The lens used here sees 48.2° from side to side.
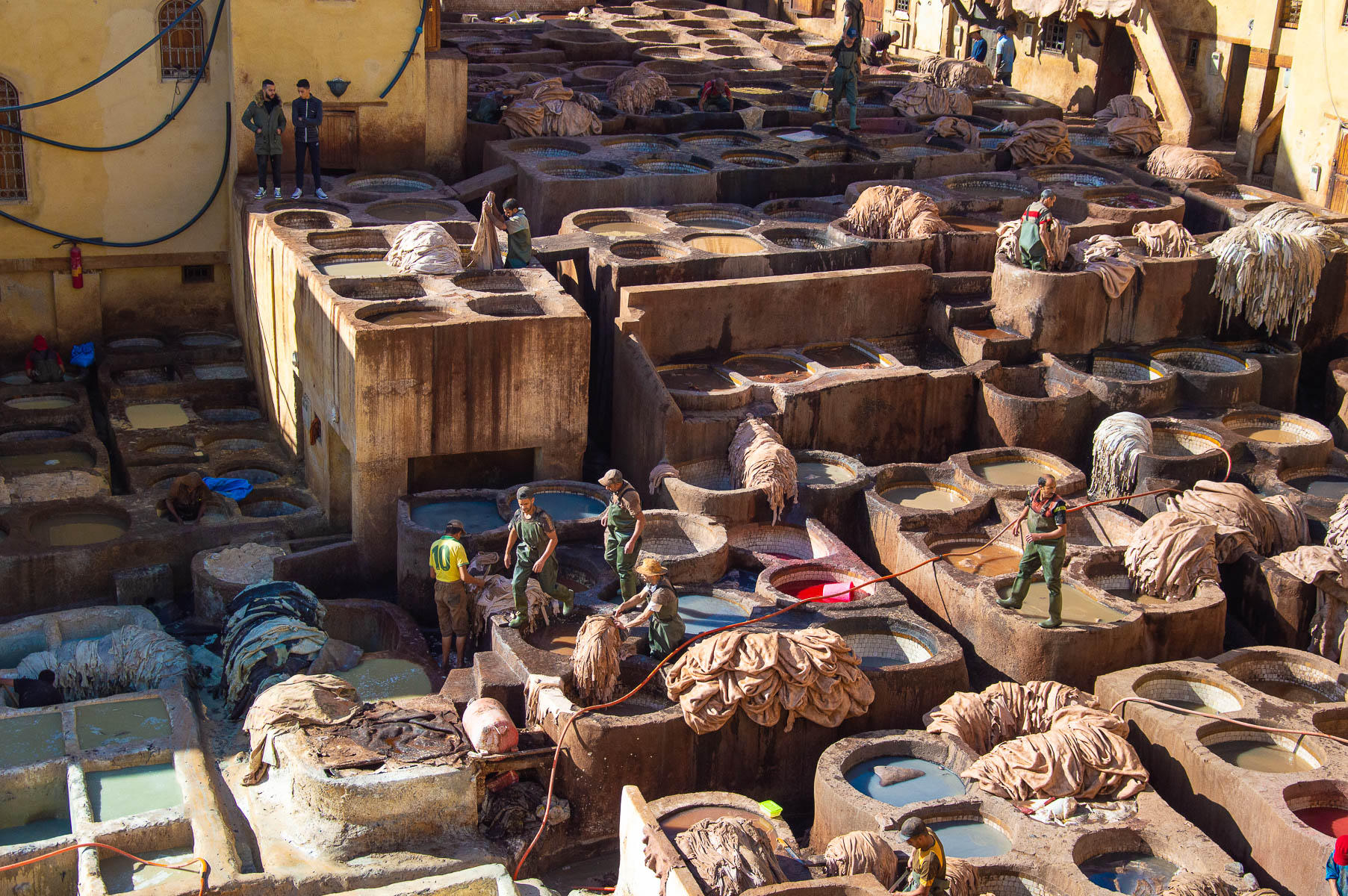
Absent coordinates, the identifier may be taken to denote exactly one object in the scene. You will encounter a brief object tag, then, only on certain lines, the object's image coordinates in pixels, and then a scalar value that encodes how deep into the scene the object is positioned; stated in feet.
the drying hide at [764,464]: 50.72
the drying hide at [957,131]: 81.25
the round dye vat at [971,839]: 37.06
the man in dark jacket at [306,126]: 63.00
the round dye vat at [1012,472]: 53.93
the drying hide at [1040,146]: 79.05
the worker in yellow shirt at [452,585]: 44.21
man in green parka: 62.08
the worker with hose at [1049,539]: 42.83
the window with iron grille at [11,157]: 64.34
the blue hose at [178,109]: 65.46
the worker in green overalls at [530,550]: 43.16
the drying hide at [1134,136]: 83.97
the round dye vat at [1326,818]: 38.58
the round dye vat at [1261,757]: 40.55
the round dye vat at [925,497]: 52.80
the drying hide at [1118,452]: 54.34
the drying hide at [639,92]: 84.94
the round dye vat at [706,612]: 45.28
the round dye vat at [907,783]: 39.17
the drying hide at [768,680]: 40.45
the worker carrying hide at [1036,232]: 61.31
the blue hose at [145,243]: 65.51
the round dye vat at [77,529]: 52.42
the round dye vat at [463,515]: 49.96
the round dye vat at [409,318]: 51.31
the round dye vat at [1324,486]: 55.72
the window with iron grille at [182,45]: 65.51
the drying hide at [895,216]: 65.41
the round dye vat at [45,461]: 57.57
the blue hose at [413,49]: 67.97
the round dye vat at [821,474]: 53.36
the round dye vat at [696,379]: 57.26
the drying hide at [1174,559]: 47.09
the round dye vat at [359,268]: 55.94
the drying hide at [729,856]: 33.47
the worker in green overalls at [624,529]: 43.37
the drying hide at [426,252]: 56.24
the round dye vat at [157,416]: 60.95
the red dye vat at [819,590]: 47.34
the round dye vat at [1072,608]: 45.29
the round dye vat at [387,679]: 44.24
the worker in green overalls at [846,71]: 78.02
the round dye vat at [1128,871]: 36.27
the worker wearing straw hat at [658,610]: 41.63
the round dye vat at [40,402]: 62.75
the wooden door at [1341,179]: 78.89
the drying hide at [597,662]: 40.57
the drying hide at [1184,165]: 76.59
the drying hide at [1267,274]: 63.16
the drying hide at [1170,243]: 64.90
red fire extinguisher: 66.23
